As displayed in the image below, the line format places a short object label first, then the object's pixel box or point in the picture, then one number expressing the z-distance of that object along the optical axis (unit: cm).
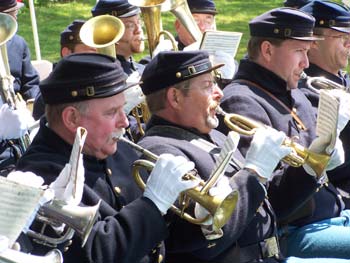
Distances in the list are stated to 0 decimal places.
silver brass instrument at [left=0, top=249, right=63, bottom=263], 579
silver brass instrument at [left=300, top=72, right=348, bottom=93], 1157
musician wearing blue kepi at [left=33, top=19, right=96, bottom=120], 1219
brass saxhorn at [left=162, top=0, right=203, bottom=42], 1258
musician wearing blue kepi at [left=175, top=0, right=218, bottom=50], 1505
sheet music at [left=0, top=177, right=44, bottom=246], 591
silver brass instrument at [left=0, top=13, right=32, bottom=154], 983
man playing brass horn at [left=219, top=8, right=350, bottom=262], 940
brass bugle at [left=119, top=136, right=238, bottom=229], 761
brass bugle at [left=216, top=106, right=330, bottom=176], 899
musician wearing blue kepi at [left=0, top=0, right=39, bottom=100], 1313
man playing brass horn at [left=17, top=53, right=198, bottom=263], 721
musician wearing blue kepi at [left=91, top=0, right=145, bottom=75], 1273
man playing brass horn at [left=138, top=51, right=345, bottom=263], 817
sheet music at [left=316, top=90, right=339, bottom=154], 905
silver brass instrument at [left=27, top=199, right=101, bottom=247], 654
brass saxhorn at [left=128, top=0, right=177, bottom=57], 1161
